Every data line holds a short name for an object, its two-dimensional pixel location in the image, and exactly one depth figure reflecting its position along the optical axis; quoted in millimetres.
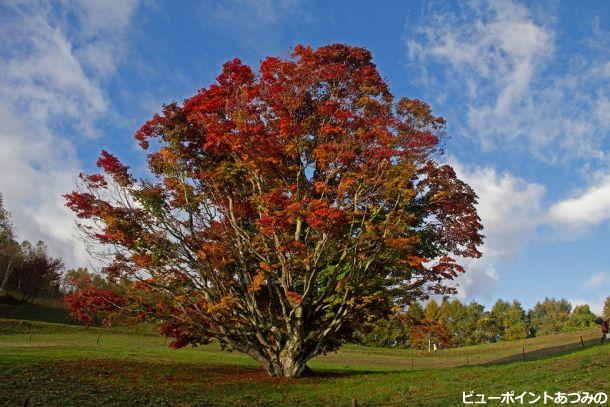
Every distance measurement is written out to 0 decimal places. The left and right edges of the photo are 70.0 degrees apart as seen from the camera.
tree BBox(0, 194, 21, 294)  66888
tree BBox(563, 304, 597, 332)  114688
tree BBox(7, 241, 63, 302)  72438
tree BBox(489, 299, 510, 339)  123875
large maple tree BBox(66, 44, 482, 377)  21094
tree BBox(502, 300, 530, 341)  110312
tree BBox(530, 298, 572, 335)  143638
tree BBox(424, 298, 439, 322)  112050
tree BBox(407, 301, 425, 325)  97331
